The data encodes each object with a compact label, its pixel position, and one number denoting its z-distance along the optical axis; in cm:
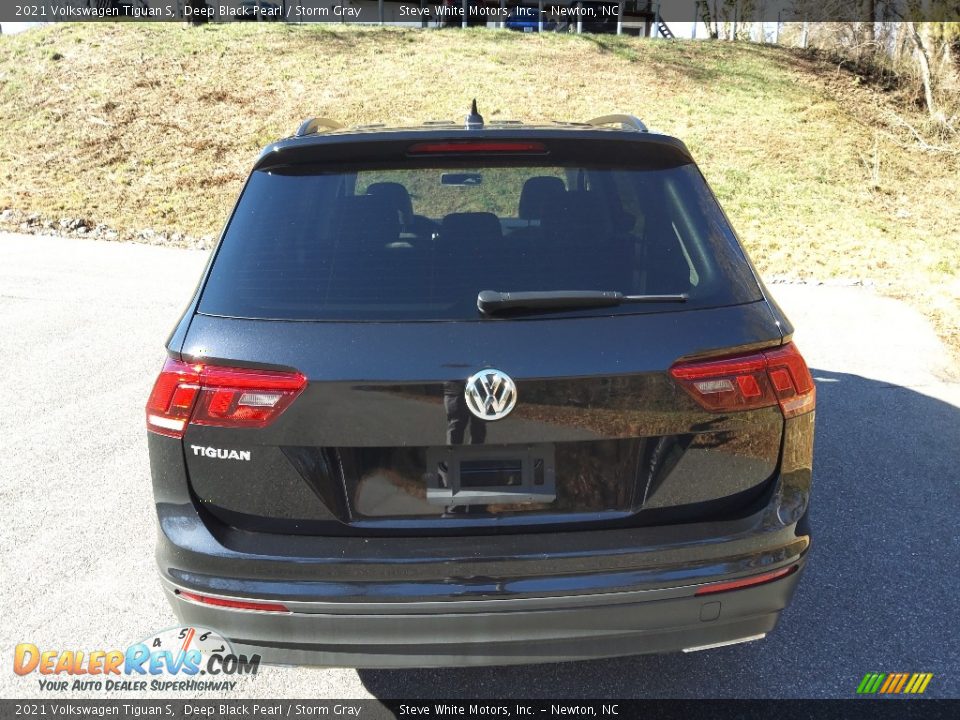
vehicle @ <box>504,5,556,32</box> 3198
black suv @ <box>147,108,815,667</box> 210
